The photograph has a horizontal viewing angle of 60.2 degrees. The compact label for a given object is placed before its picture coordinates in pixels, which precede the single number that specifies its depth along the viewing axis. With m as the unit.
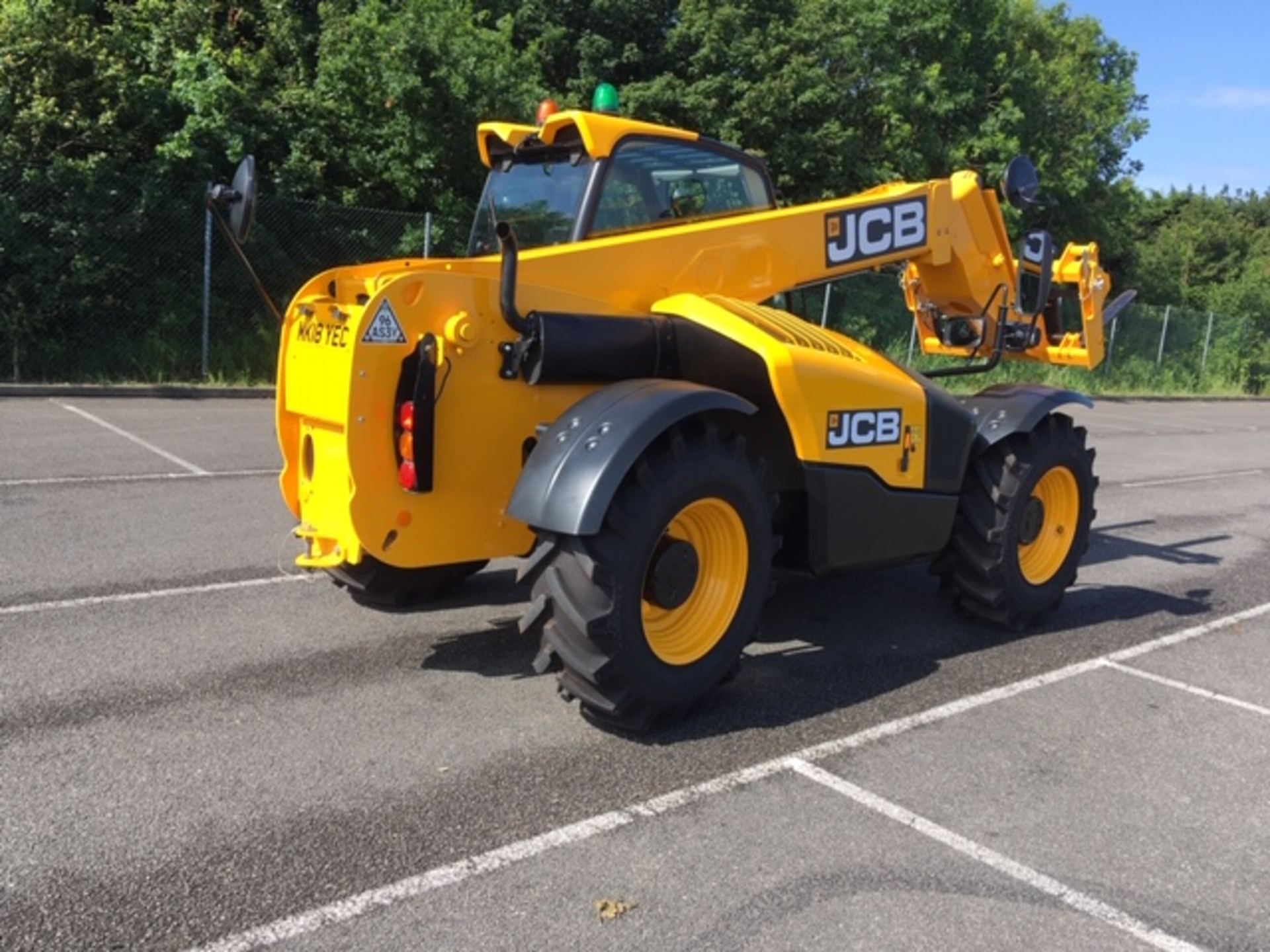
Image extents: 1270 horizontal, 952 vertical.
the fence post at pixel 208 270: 14.16
